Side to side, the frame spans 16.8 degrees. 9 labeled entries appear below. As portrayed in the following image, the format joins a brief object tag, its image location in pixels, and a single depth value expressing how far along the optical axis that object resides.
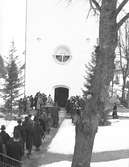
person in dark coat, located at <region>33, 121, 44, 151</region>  16.12
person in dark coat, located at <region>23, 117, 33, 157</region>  15.30
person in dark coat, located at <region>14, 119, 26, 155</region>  14.61
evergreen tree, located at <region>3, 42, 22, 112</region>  30.94
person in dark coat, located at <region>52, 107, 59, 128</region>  23.72
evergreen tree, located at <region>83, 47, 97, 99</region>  32.34
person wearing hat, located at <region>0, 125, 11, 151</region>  12.97
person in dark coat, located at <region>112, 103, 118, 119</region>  29.31
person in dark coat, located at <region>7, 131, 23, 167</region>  12.32
